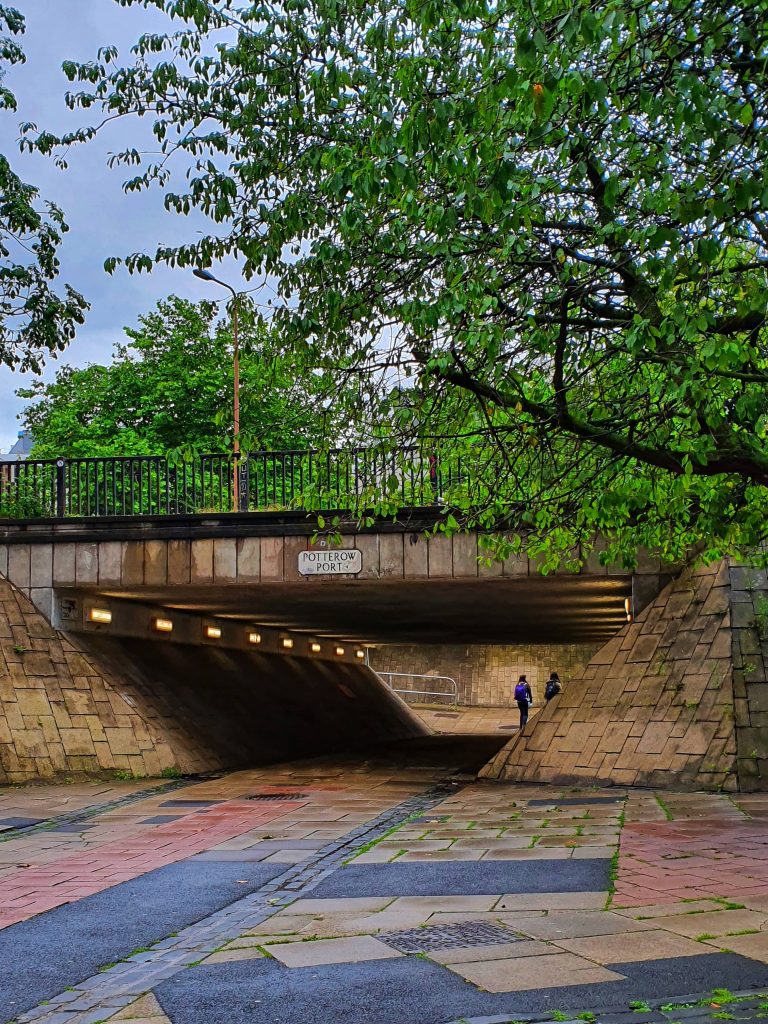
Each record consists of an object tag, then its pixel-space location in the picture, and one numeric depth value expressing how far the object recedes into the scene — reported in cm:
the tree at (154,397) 3962
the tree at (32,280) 1396
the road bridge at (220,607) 1440
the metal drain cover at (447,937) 593
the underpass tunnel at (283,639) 1723
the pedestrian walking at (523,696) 2825
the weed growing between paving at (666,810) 1083
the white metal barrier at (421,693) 4292
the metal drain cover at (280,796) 1414
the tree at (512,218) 574
